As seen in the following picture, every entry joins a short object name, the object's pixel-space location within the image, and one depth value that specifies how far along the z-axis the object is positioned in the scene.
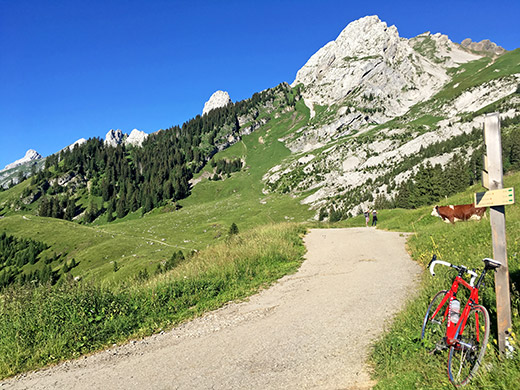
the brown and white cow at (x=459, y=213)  18.31
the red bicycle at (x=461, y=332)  4.86
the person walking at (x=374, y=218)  37.50
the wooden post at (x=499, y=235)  4.87
